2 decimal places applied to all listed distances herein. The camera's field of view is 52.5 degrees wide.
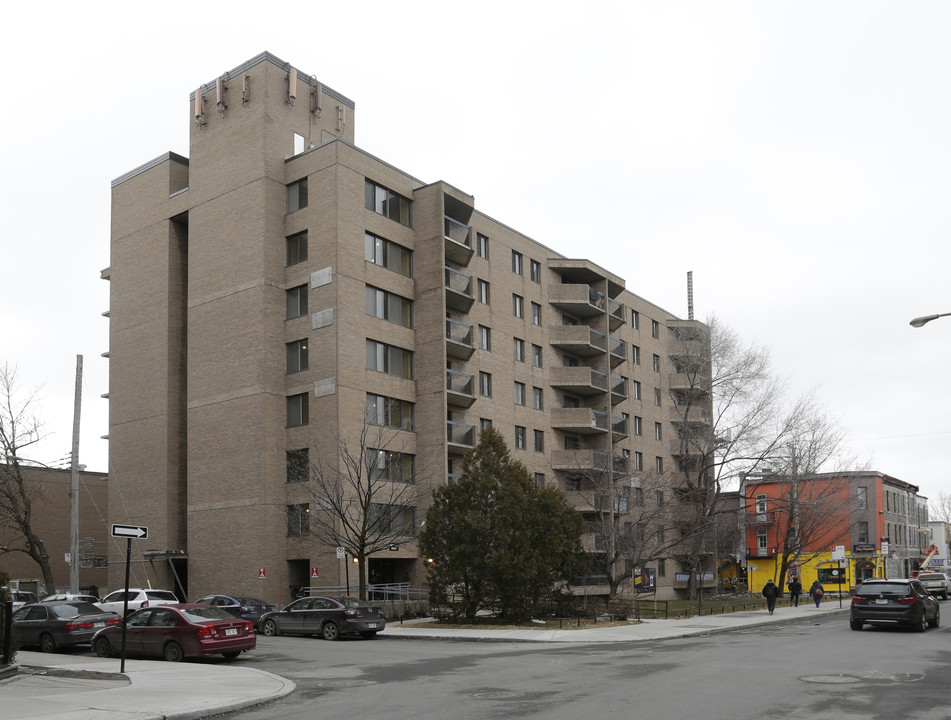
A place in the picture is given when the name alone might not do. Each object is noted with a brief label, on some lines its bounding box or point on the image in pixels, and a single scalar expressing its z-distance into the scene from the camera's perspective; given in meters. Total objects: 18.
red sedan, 22.00
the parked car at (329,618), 29.53
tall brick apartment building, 44.06
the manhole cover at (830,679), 16.12
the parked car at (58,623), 25.47
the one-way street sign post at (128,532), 17.86
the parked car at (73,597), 32.75
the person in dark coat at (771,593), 39.28
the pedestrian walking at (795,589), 48.47
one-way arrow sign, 17.83
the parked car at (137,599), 34.66
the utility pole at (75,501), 35.72
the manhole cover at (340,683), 17.57
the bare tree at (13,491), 45.72
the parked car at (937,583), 56.19
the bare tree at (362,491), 38.28
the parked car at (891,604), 28.05
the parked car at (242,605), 32.91
